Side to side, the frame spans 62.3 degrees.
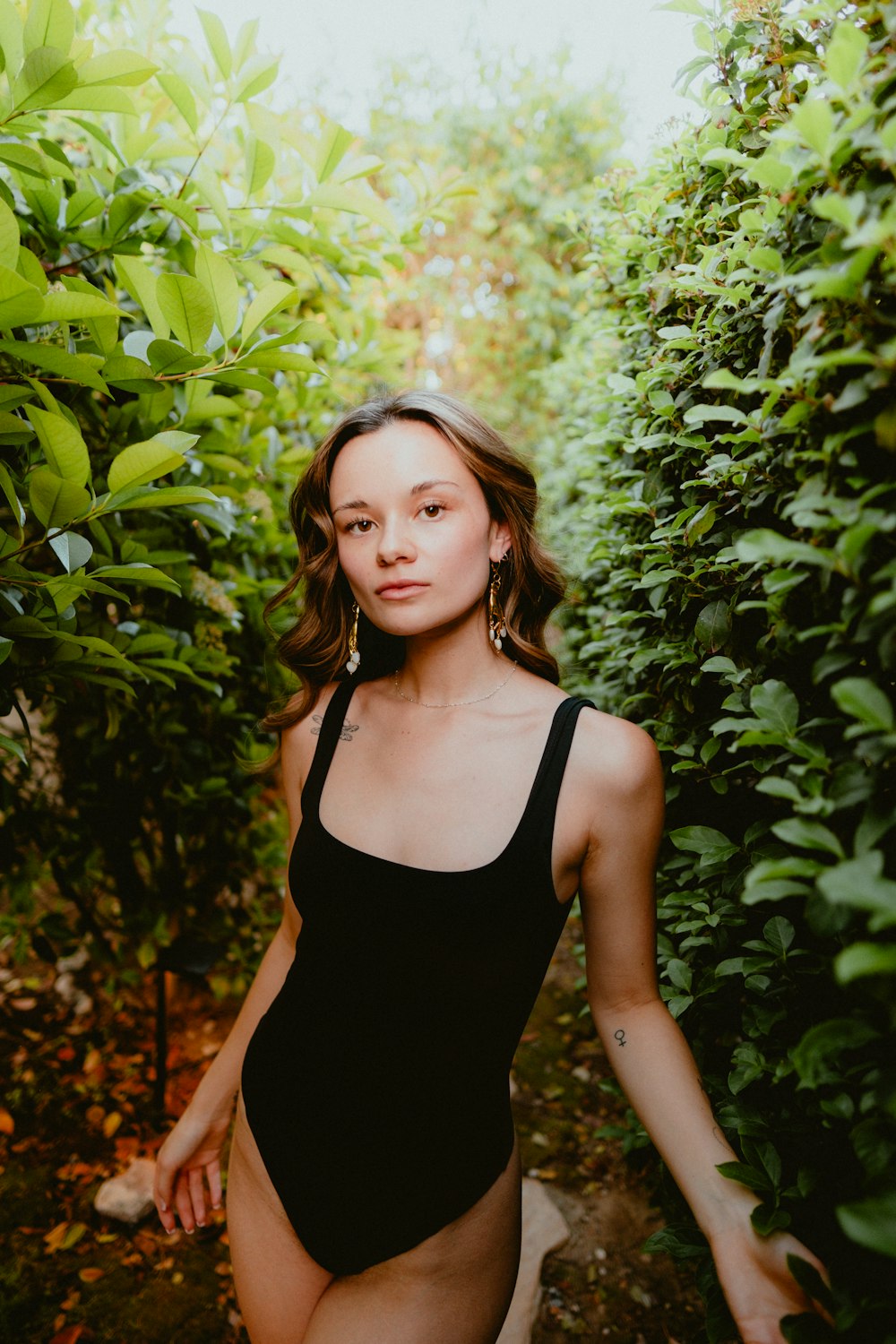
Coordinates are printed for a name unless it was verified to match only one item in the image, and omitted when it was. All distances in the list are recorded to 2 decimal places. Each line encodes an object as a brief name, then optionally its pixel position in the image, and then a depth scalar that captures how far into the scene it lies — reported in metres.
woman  1.44
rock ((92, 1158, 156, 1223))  2.69
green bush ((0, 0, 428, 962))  1.22
